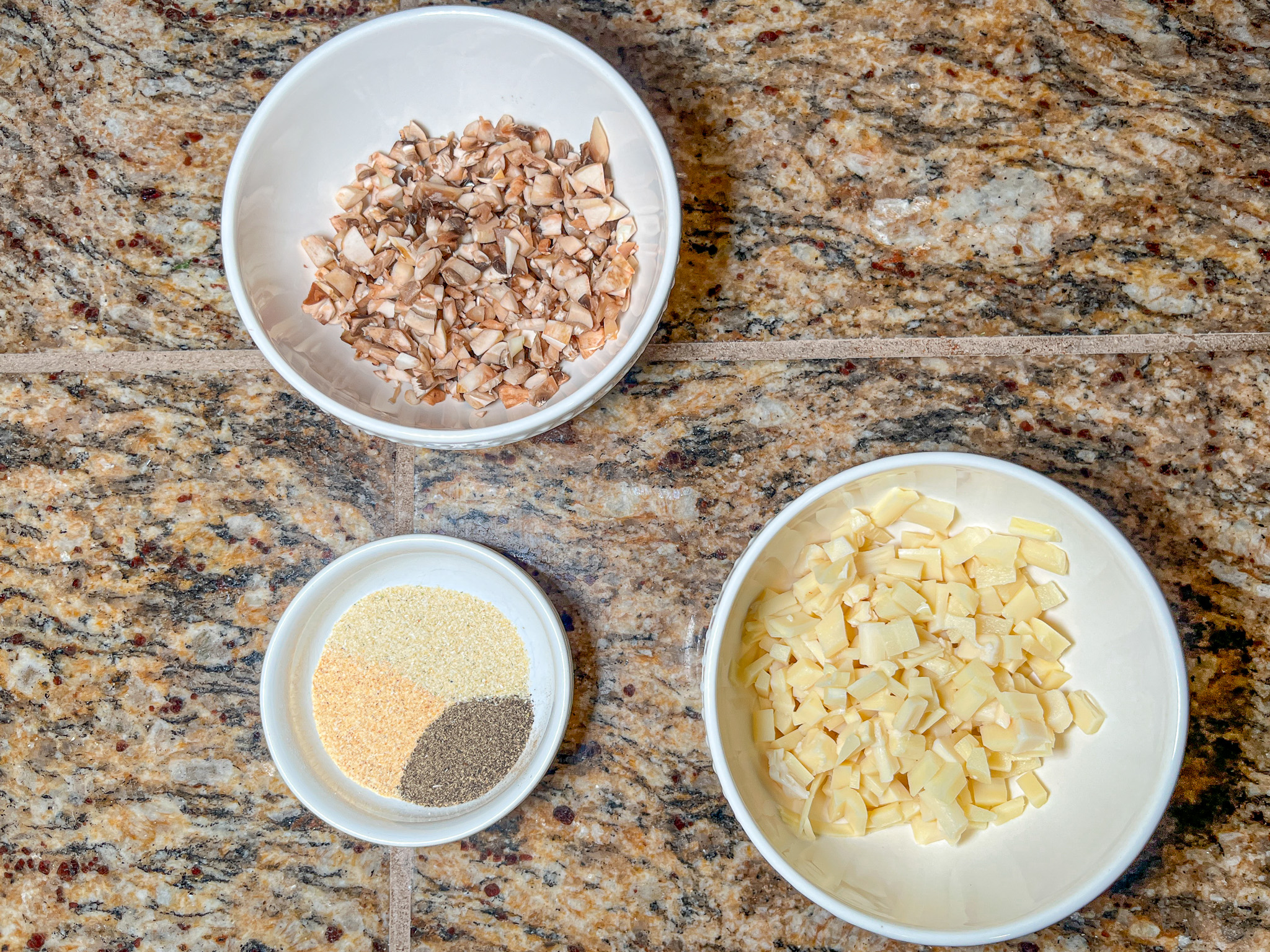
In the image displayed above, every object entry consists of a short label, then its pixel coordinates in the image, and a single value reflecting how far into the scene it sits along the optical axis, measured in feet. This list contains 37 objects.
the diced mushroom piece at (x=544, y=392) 1.20
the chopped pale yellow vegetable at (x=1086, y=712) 1.18
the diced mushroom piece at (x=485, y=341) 1.20
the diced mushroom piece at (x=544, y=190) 1.21
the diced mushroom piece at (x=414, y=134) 1.24
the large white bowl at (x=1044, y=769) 1.11
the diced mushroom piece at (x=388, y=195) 1.22
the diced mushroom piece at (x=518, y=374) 1.20
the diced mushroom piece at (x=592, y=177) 1.20
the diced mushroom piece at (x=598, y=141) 1.21
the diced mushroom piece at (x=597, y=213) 1.20
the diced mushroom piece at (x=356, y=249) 1.21
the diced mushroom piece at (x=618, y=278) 1.19
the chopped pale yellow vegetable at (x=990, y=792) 1.18
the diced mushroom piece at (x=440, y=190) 1.21
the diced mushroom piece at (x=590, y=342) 1.20
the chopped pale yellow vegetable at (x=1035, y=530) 1.19
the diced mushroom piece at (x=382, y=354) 1.21
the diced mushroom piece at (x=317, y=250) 1.23
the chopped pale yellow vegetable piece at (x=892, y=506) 1.19
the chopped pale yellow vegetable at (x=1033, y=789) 1.19
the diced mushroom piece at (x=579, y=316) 1.19
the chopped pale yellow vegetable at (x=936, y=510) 1.21
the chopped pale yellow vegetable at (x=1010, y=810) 1.19
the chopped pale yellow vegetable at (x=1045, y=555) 1.19
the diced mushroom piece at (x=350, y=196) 1.23
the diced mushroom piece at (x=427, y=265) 1.19
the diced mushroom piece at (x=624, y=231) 1.21
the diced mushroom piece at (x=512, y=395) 1.20
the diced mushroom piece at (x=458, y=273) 1.20
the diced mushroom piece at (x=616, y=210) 1.20
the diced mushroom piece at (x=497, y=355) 1.20
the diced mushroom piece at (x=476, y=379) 1.19
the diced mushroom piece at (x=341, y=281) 1.21
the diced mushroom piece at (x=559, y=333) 1.19
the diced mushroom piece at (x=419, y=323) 1.19
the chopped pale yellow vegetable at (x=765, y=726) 1.22
